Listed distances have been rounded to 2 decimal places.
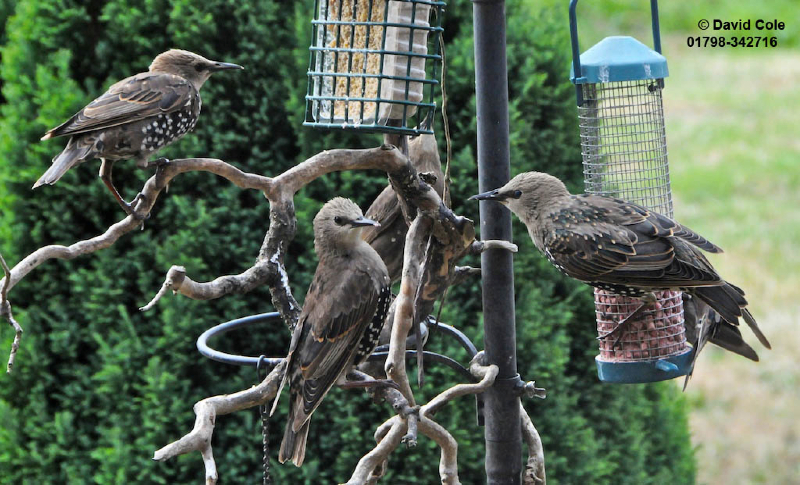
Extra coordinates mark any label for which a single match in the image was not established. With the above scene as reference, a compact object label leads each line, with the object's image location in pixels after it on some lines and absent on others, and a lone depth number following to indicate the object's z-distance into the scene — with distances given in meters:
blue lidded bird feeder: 6.86
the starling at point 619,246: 6.68
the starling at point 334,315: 5.45
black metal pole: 5.58
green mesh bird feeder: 5.79
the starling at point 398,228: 7.78
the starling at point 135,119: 6.36
